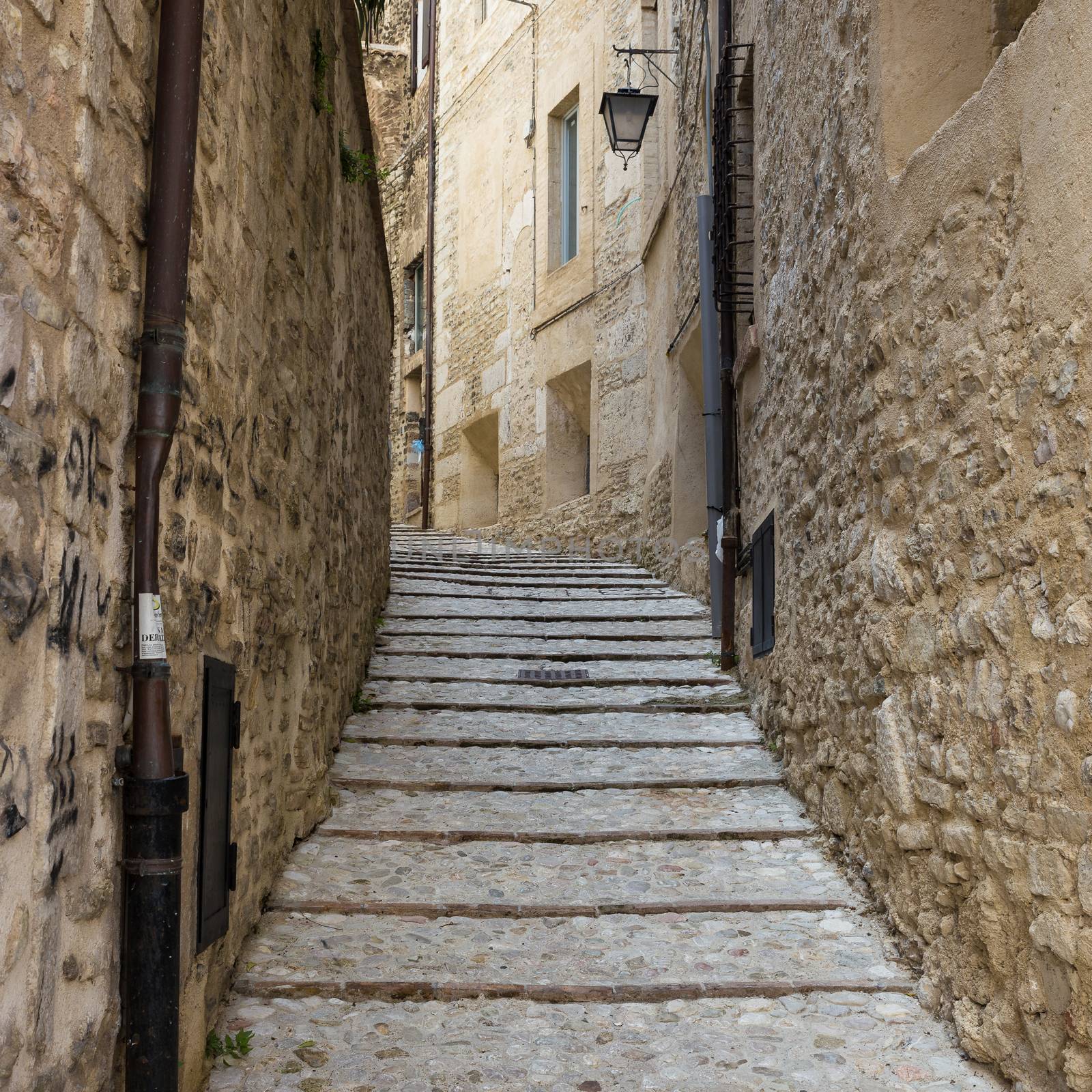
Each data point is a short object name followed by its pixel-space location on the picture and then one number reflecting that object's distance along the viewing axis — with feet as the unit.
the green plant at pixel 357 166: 15.49
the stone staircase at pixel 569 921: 8.91
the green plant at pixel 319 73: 13.03
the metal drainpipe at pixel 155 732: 6.46
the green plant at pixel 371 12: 14.20
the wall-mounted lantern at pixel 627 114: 27.25
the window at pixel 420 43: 52.42
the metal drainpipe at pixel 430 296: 48.73
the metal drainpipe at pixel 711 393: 21.61
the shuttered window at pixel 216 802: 8.45
